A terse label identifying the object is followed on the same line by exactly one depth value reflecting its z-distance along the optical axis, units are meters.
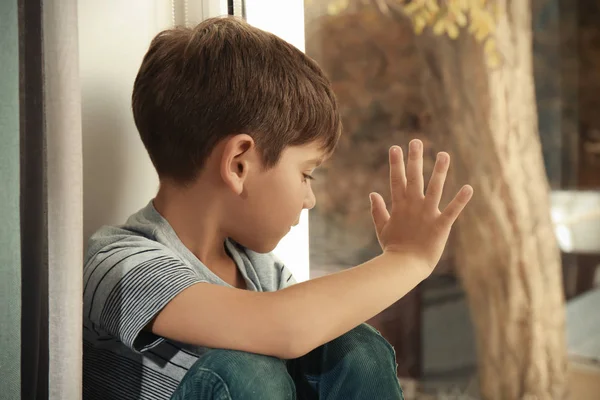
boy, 0.66
